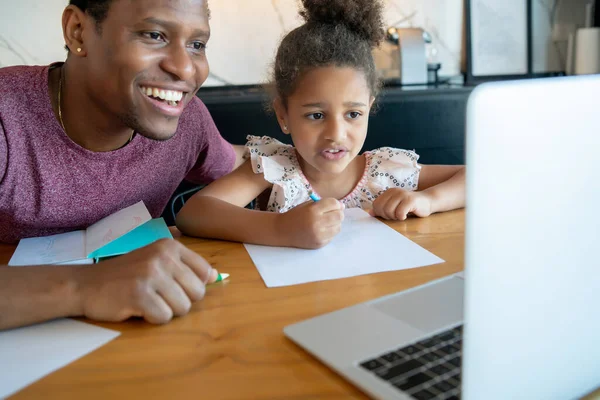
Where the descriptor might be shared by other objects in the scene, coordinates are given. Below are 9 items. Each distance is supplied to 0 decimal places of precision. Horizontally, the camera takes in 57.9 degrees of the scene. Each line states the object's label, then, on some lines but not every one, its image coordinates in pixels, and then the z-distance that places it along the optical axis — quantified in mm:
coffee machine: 2273
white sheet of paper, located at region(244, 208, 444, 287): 767
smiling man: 1040
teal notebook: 838
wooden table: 491
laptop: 344
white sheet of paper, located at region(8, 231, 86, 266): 849
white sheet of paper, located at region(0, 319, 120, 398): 523
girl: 1028
